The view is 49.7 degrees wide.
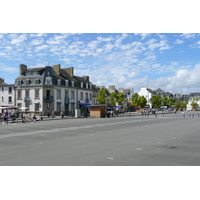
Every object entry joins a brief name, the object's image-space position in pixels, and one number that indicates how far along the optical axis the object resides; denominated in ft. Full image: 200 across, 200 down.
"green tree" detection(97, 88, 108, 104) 193.88
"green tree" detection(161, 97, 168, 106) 341.00
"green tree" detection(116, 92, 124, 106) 216.33
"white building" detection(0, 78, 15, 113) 173.83
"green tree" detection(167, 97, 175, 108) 355.93
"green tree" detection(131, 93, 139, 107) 271.90
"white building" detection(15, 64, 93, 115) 155.33
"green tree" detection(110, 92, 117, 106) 215.31
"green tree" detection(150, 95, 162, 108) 307.37
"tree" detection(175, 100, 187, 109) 351.05
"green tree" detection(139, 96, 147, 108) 273.95
